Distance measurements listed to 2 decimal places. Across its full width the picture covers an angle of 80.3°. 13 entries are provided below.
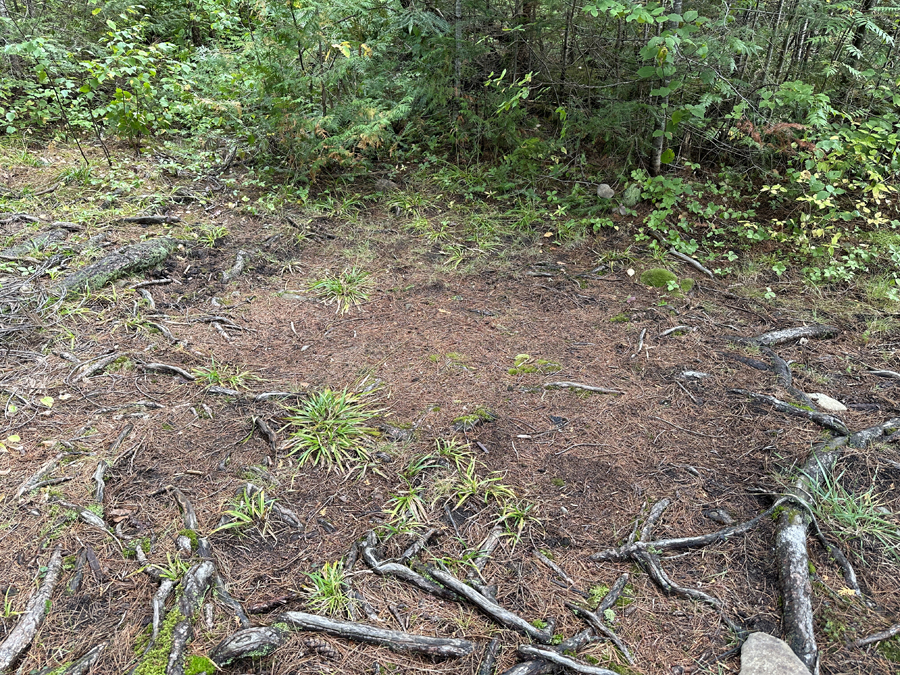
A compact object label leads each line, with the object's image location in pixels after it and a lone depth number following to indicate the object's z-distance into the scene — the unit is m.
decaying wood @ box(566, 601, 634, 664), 2.18
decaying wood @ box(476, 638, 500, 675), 2.11
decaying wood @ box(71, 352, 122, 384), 3.53
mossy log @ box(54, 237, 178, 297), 4.36
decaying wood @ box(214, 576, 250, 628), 2.26
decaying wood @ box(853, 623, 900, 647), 2.14
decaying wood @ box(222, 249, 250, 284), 4.89
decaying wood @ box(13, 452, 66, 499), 2.71
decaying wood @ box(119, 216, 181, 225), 5.40
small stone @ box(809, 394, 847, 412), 3.44
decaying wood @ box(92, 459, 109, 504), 2.72
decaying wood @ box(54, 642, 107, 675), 2.02
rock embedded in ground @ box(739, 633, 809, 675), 2.01
